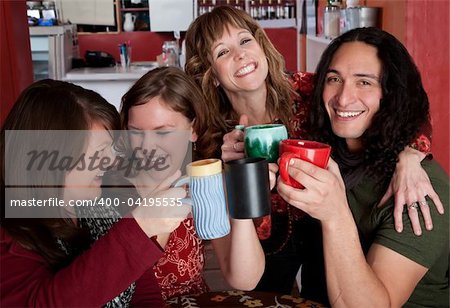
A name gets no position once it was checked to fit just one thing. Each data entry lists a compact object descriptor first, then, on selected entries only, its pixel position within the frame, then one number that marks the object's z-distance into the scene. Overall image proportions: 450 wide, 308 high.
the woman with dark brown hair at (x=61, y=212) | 0.84
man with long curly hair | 1.07
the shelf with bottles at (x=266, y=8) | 7.86
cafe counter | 5.00
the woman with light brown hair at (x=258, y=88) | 1.77
